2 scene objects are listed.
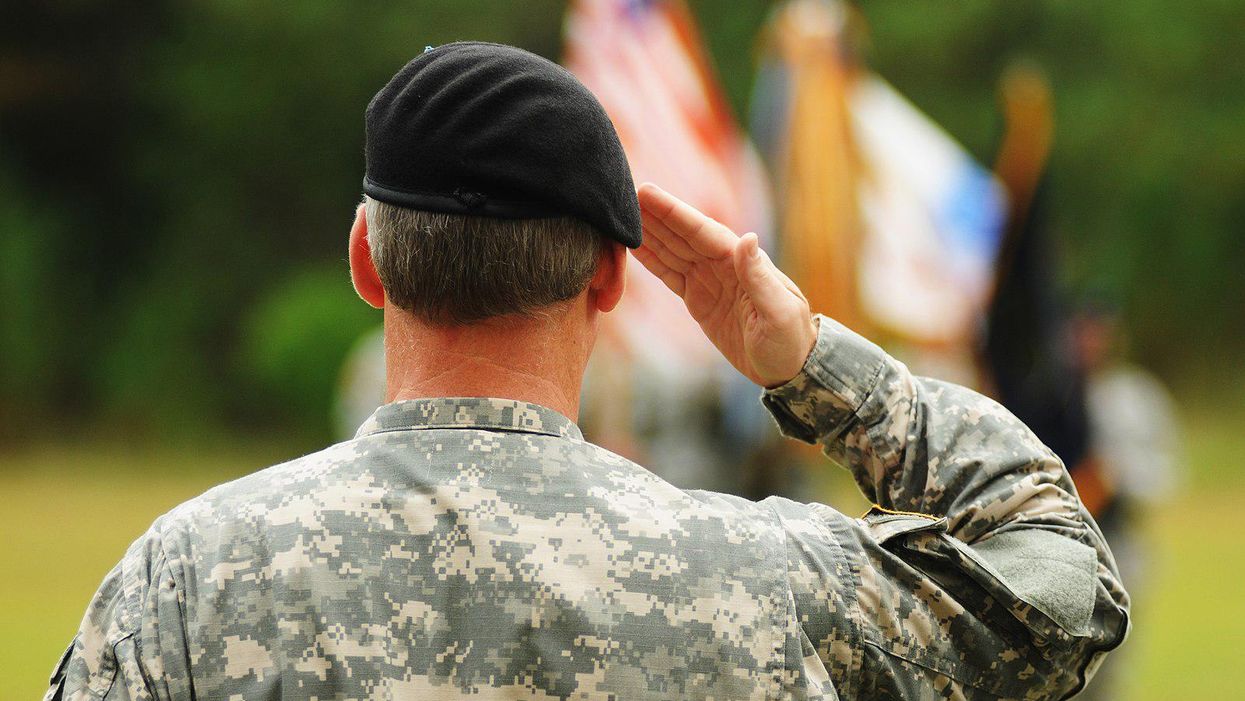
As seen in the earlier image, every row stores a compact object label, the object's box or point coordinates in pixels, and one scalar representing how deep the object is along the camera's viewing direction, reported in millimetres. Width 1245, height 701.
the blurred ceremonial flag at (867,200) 18281
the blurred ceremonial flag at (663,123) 18203
